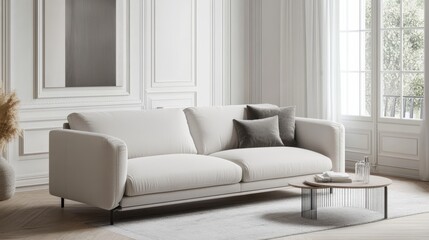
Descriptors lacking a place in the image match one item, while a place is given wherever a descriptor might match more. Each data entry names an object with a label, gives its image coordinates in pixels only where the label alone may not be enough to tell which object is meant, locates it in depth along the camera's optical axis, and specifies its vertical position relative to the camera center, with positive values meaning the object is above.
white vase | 6.35 -0.67
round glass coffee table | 5.89 -0.82
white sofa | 5.77 -0.48
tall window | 7.98 +0.45
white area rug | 5.48 -0.91
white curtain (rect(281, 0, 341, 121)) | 8.56 +0.45
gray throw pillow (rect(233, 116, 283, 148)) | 7.02 -0.31
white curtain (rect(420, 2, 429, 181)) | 7.63 -0.29
